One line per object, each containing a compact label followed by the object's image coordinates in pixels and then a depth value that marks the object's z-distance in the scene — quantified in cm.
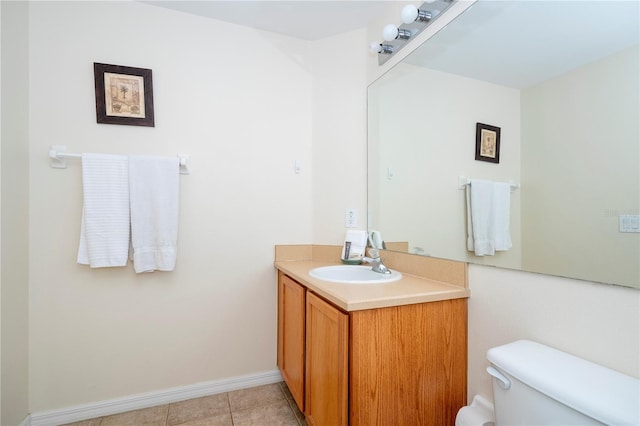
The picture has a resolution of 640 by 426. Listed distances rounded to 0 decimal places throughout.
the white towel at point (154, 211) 158
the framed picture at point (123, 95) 159
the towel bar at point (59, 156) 147
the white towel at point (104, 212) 149
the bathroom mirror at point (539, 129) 77
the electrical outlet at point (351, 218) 186
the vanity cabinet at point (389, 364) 99
